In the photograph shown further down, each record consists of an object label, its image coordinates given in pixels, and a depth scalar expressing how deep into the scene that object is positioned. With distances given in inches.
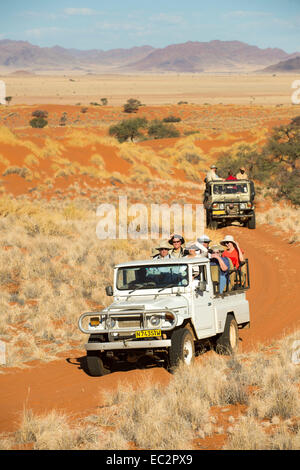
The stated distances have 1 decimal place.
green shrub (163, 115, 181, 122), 3267.2
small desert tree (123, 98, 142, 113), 3628.0
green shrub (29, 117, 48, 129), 2935.5
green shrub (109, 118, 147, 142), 2485.2
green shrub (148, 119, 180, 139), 2682.1
